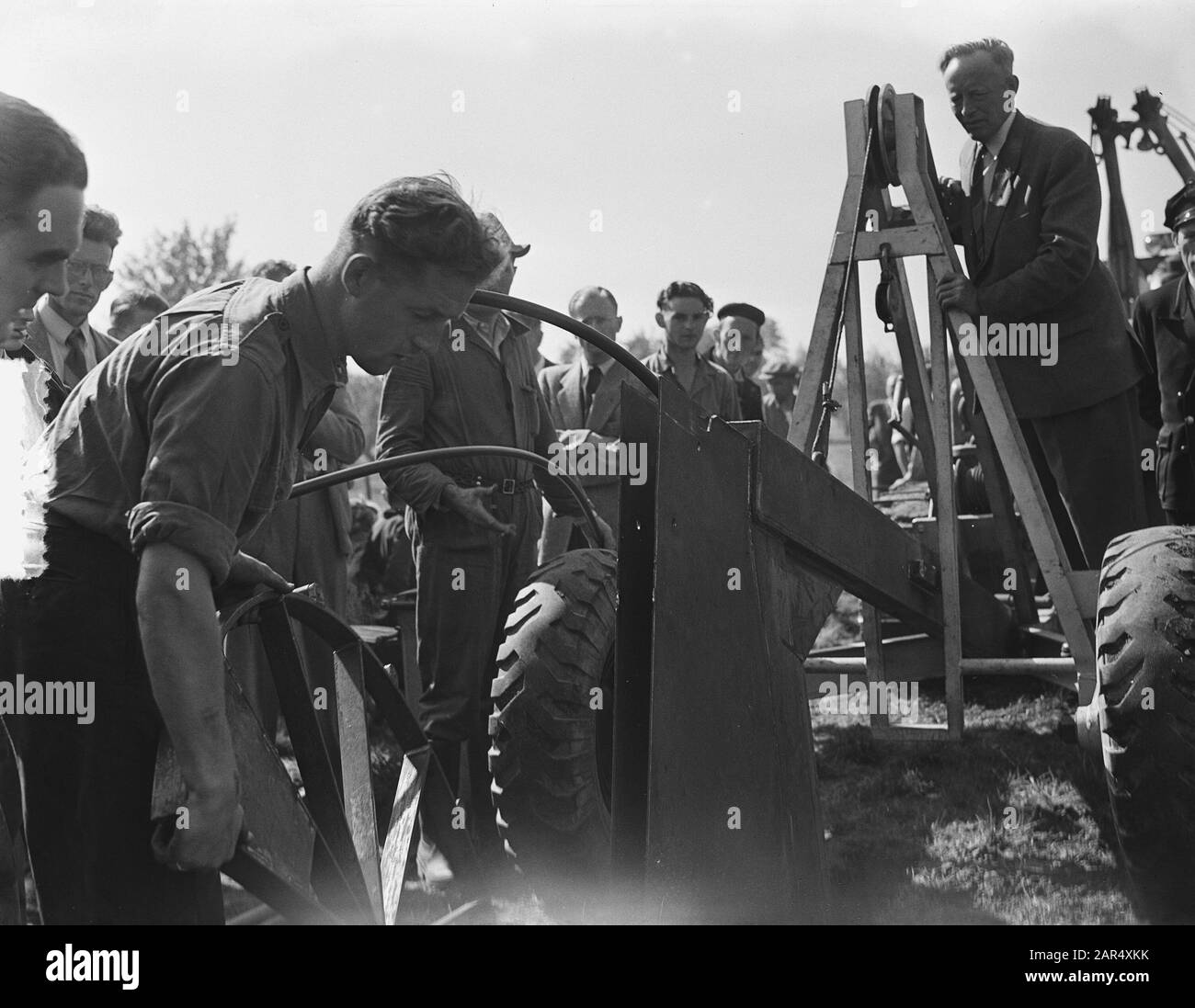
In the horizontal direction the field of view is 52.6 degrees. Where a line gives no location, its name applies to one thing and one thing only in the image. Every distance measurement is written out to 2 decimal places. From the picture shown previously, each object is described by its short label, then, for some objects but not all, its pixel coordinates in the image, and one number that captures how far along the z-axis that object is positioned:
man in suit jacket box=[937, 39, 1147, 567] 3.84
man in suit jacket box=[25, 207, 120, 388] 3.47
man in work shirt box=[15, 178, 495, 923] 1.87
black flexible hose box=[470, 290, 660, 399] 2.43
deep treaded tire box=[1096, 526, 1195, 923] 2.54
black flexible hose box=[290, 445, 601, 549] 2.53
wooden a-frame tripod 3.70
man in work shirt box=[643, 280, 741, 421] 5.96
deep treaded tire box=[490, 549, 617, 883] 3.07
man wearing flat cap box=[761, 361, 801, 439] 9.23
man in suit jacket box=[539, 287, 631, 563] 5.38
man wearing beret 7.36
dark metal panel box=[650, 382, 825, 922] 1.99
